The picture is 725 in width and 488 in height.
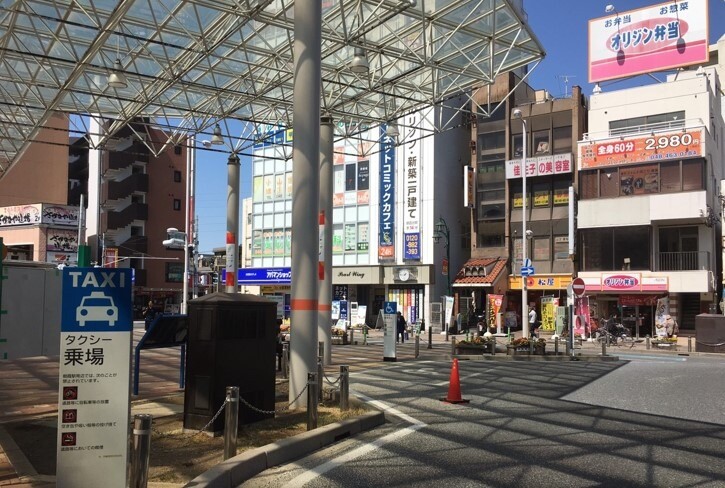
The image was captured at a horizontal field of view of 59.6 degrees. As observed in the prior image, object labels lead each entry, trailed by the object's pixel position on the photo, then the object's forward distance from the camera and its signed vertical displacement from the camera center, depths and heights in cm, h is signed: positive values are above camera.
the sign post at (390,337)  2034 -190
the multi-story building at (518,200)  4081 +537
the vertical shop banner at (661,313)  3488 -179
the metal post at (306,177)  1123 +177
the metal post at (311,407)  866 -179
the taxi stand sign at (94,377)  532 -89
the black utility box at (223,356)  837 -110
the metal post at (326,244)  1767 +95
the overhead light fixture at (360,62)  1550 +529
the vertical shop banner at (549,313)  3888 -203
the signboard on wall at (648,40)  3791 +1506
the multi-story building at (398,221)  4491 +422
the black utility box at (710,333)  2711 -220
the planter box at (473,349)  2373 -263
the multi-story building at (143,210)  5819 +618
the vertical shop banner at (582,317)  3634 -216
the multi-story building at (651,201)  3519 +459
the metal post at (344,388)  1016 -179
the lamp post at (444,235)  4391 +309
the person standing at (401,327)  3088 -242
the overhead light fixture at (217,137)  2396 +530
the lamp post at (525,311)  3069 -155
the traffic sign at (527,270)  3137 +48
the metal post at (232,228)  2330 +179
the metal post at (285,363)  1505 -208
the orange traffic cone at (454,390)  1198 -212
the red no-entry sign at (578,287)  2478 -27
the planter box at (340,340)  2900 -288
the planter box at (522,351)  2339 -265
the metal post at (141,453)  548 -155
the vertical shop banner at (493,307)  3972 -175
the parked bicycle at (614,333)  3250 -284
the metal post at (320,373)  997 -157
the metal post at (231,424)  700 -165
